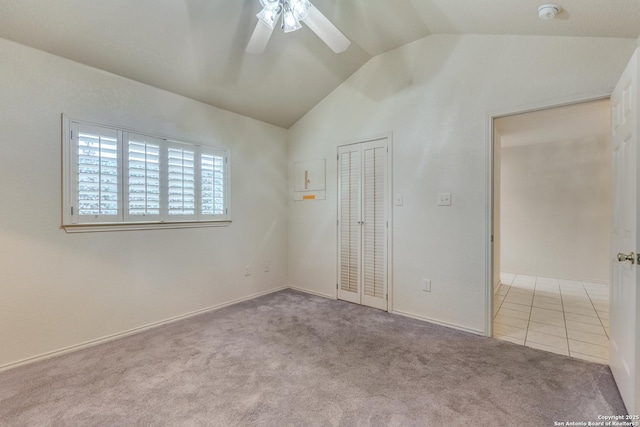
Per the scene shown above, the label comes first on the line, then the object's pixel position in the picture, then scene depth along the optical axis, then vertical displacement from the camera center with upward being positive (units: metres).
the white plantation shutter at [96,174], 2.45 +0.36
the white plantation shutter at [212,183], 3.35 +0.37
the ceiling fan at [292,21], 1.83 +1.29
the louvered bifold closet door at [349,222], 3.61 -0.11
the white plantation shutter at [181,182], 3.05 +0.35
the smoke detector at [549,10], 1.93 +1.39
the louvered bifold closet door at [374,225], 3.37 -0.14
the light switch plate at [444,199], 2.89 +0.15
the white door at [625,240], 1.56 -0.16
